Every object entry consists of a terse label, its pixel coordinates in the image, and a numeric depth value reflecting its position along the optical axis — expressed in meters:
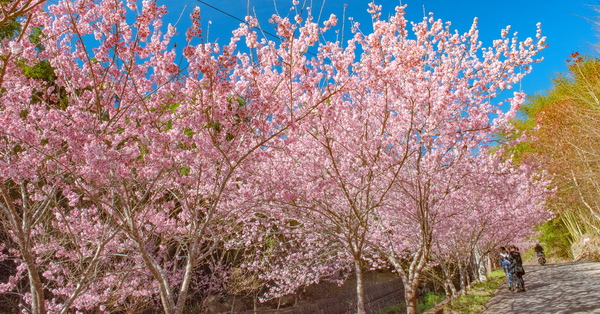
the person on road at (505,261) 11.70
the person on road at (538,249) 20.64
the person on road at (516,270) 11.39
